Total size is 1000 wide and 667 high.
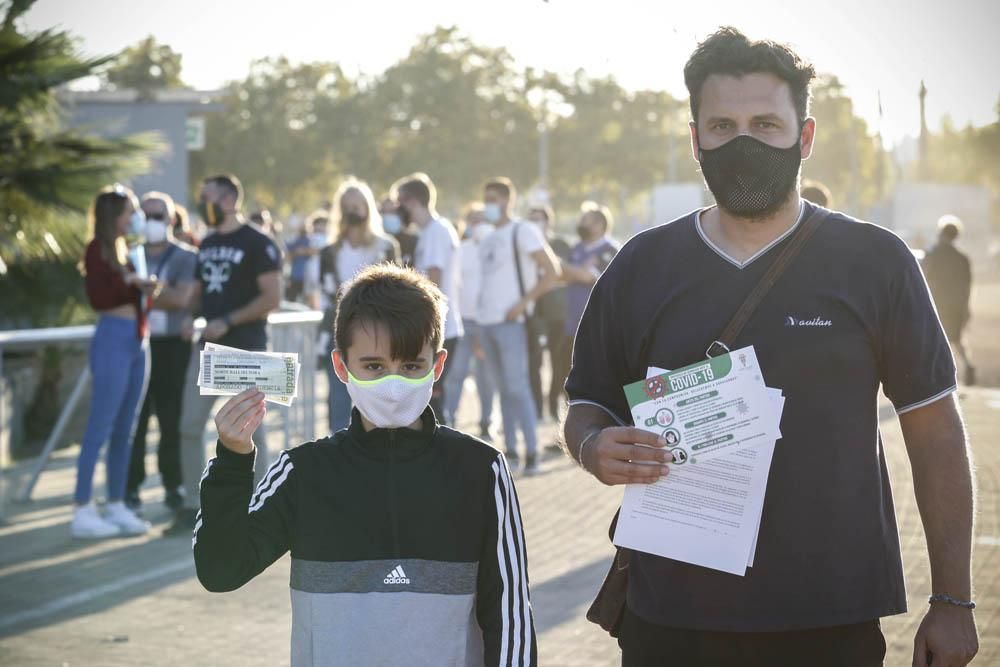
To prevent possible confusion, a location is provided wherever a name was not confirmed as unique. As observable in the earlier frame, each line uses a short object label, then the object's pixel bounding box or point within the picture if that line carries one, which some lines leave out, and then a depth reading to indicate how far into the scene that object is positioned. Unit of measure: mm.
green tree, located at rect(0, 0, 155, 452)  11062
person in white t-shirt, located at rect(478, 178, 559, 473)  11078
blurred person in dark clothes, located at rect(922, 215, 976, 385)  17516
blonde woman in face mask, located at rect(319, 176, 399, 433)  8812
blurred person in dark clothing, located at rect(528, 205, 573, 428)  14062
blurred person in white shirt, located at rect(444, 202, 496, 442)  12039
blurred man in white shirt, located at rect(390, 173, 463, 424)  9906
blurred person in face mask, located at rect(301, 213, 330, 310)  21141
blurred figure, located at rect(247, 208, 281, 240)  18672
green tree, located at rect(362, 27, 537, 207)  49062
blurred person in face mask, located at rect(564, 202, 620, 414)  13203
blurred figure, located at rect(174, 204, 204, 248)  11398
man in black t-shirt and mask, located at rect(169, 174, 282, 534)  8469
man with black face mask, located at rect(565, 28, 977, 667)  2889
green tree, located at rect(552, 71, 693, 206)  53375
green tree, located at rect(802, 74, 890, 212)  53281
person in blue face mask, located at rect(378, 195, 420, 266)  10406
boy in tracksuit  3008
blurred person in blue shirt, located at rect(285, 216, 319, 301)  23328
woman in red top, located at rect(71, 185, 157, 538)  8672
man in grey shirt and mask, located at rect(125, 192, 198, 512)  9094
